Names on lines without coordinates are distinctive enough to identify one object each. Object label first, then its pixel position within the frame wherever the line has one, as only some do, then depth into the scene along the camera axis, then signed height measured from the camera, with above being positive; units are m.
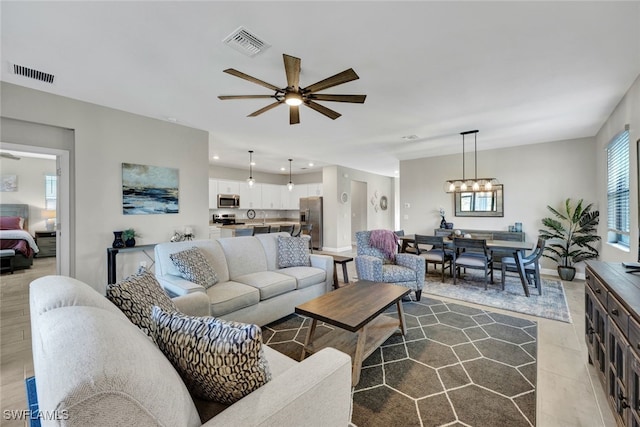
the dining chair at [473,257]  4.16 -0.78
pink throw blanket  4.09 -0.47
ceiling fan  2.13 +1.07
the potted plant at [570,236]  4.73 -0.44
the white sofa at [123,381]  0.64 -0.45
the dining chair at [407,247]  5.22 -0.68
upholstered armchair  3.62 -0.81
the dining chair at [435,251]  4.54 -0.75
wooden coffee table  2.04 -0.81
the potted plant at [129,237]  3.70 -0.36
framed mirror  5.78 +0.19
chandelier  4.93 +0.55
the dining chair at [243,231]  5.95 -0.44
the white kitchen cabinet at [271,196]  8.83 +0.49
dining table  4.03 -0.56
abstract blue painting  3.83 +0.31
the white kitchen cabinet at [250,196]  8.27 +0.46
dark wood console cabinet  1.28 -0.71
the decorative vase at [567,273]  4.84 -1.10
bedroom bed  5.55 -0.64
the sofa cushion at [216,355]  0.98 -0.53
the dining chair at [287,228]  7.71 -0.48
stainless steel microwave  7.67 +0.30
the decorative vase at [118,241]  3.63 -0.41
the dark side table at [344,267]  3.99 -0.81
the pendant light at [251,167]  6.41 +1.33
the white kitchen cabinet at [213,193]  7.57 +0.49
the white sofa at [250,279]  2.60 -0.77
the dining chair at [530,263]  4.07 -0.81
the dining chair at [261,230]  5.12 -0.36
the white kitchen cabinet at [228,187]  7.75 +0.71
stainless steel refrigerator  8.39 -0.16
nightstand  6.88 -0.82
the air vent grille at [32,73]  2.65 +1.38
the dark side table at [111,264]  3.55 -0.70
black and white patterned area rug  1.73 -1.28
